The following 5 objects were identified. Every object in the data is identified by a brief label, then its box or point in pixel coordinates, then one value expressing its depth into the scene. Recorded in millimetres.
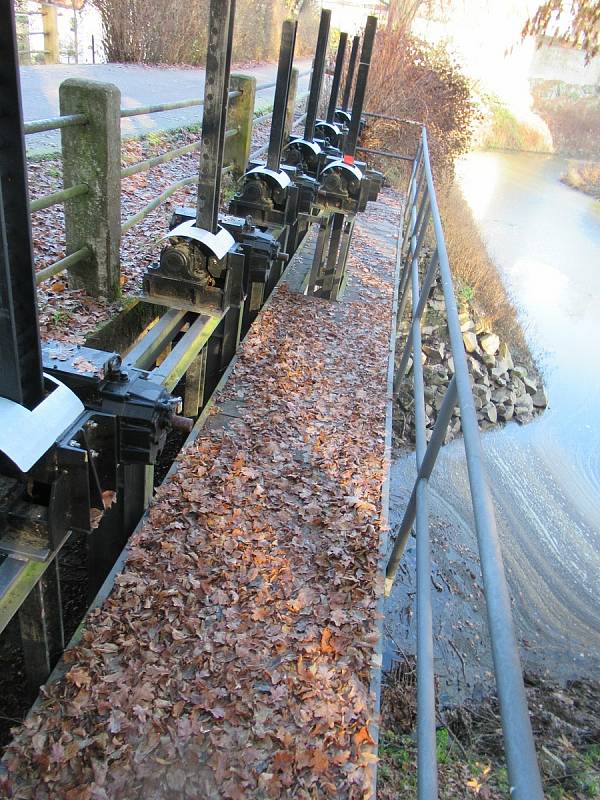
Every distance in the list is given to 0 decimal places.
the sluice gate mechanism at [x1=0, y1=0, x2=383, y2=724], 1874
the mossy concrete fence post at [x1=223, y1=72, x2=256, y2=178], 7289
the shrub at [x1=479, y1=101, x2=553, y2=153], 32281
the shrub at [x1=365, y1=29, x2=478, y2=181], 15820
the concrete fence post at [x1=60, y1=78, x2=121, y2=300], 3871
